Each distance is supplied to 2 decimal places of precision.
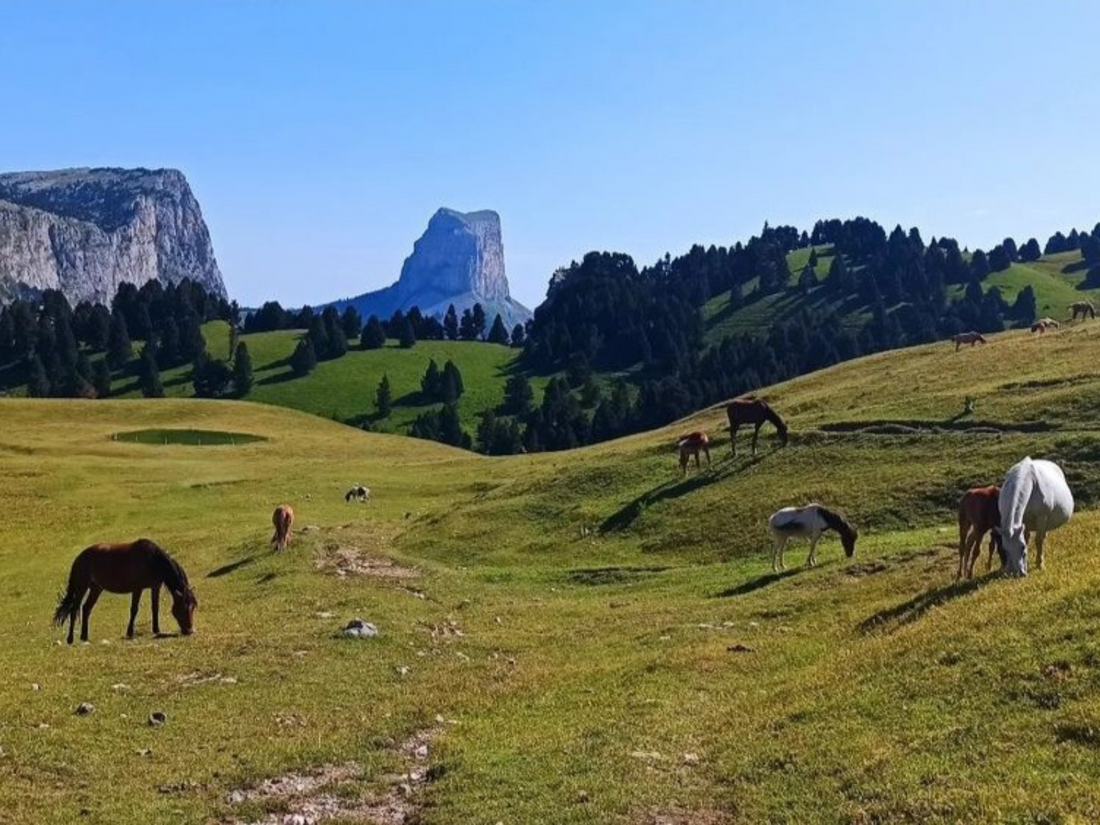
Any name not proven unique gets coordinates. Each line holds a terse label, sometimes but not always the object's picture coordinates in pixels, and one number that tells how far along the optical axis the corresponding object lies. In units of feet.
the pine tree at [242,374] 625.41
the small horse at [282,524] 132.87
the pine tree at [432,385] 625.00
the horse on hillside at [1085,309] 293.72
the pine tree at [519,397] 623.36
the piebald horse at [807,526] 96.53
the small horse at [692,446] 151.64
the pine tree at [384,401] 583.58
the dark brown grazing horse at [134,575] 77.97
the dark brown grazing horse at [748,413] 155.02
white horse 58.85
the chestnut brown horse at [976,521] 66.80
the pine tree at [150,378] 607.37
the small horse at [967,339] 265.58
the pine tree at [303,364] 652.07
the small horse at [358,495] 195.31
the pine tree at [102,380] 609.01
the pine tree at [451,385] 619.46
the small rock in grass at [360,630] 73.92
